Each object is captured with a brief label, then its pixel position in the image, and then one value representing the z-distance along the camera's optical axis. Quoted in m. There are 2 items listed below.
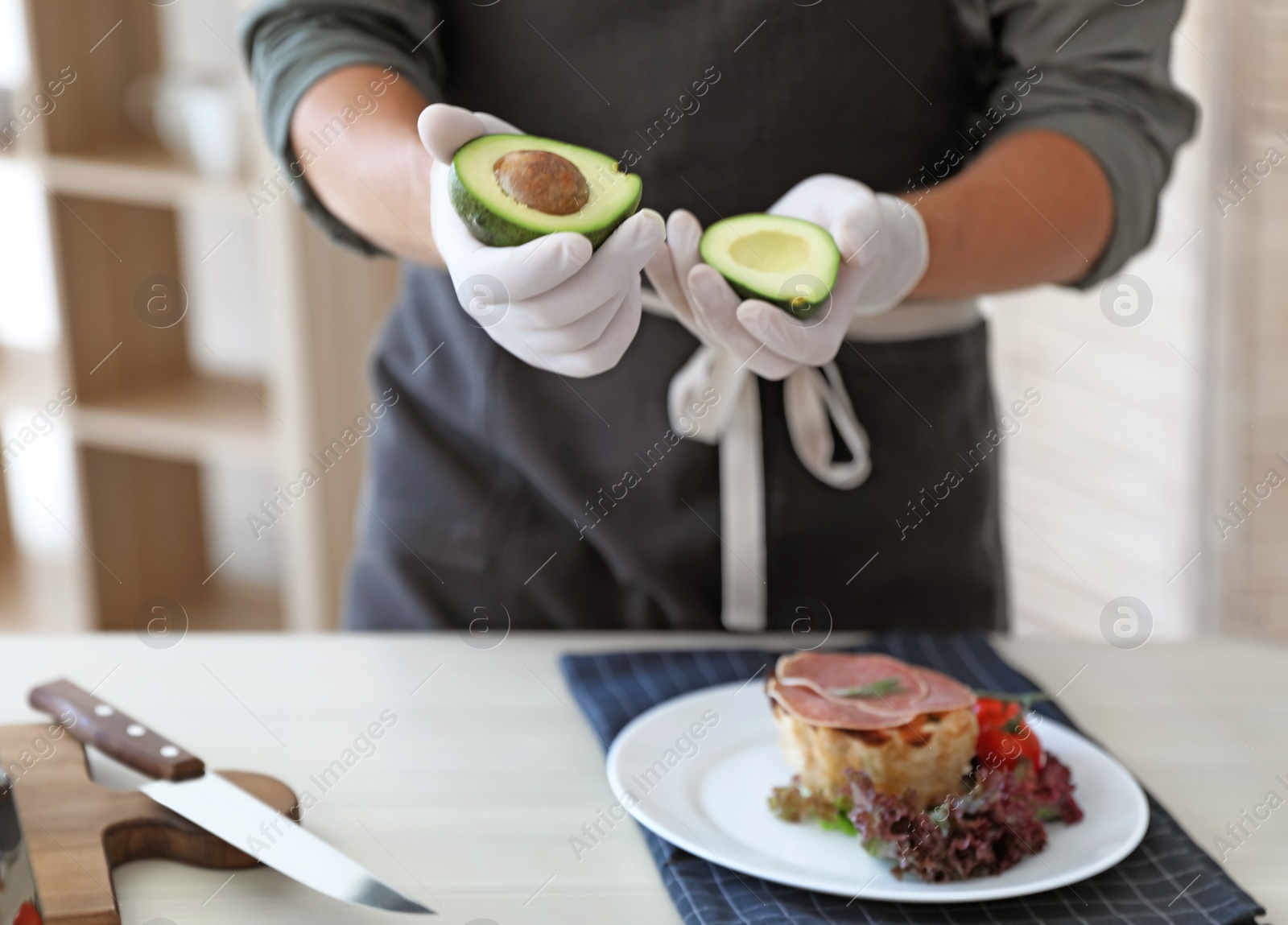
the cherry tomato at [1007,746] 0.75
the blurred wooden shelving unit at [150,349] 2.01
